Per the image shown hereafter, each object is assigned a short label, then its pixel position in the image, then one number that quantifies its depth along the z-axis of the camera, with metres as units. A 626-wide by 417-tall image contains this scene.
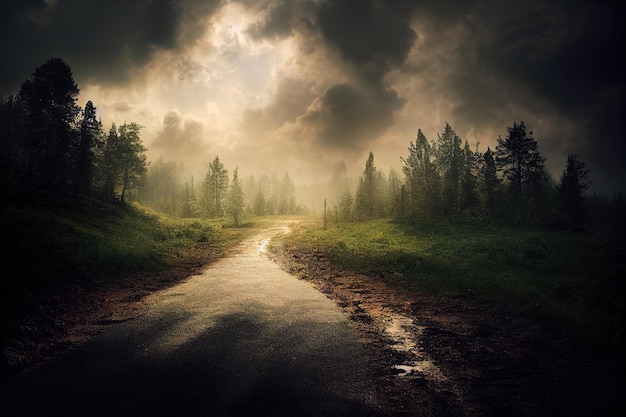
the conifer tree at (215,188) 72.69
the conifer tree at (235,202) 56.19
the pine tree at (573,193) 50.06
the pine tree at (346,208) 69.88
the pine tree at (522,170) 49.72
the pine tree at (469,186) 56.66
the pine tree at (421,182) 55.75
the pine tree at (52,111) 36.97
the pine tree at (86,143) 45.06
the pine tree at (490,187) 53.69
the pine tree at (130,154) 51.72
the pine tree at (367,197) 66.81
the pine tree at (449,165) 55.91
